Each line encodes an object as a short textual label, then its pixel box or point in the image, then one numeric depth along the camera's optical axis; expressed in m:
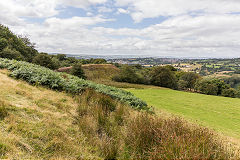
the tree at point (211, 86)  48.09
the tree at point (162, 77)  47.51
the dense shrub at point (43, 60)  39.44
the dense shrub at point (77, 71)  36.58
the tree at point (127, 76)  44.62
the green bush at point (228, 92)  48.12
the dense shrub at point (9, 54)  30.61
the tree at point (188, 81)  60.51
